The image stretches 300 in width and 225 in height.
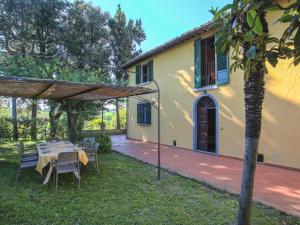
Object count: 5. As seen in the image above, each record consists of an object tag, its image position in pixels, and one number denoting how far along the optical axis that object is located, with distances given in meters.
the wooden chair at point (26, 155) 6.09
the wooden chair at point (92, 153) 6.66
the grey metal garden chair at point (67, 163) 5.21
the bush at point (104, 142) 10.10
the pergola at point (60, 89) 5.58
